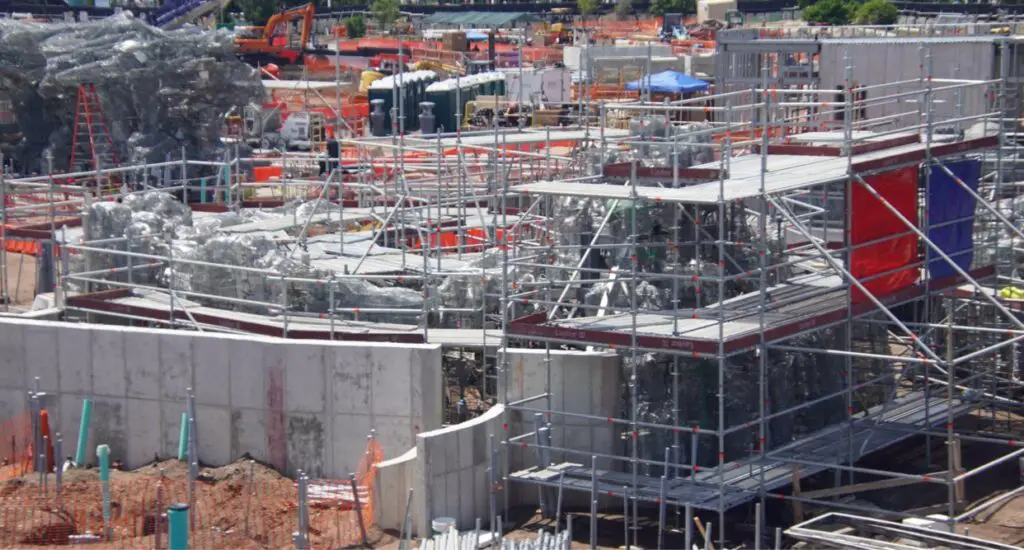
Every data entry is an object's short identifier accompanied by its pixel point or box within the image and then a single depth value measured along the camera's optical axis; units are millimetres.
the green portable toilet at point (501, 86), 60625
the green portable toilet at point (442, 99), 57219
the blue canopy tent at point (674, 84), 53906
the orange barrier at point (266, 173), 44531
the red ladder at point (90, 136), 46875
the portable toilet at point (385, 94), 57188
